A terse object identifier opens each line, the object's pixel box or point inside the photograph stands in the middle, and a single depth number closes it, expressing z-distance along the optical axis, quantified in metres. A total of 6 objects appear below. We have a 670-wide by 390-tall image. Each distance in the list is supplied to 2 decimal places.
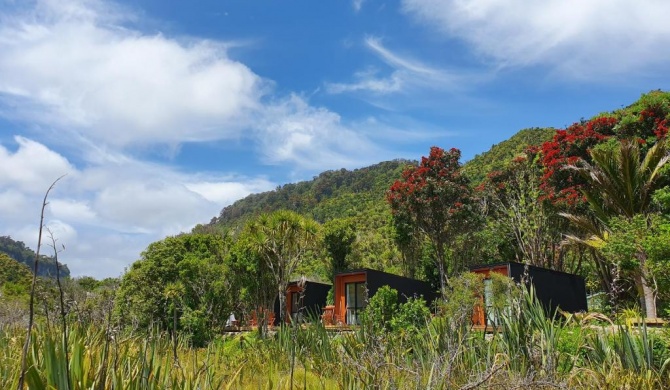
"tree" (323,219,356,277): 27.16
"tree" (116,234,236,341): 17.41
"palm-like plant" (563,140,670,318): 14.11
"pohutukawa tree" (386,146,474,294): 23.06
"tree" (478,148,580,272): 21.62
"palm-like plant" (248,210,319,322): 21.88
